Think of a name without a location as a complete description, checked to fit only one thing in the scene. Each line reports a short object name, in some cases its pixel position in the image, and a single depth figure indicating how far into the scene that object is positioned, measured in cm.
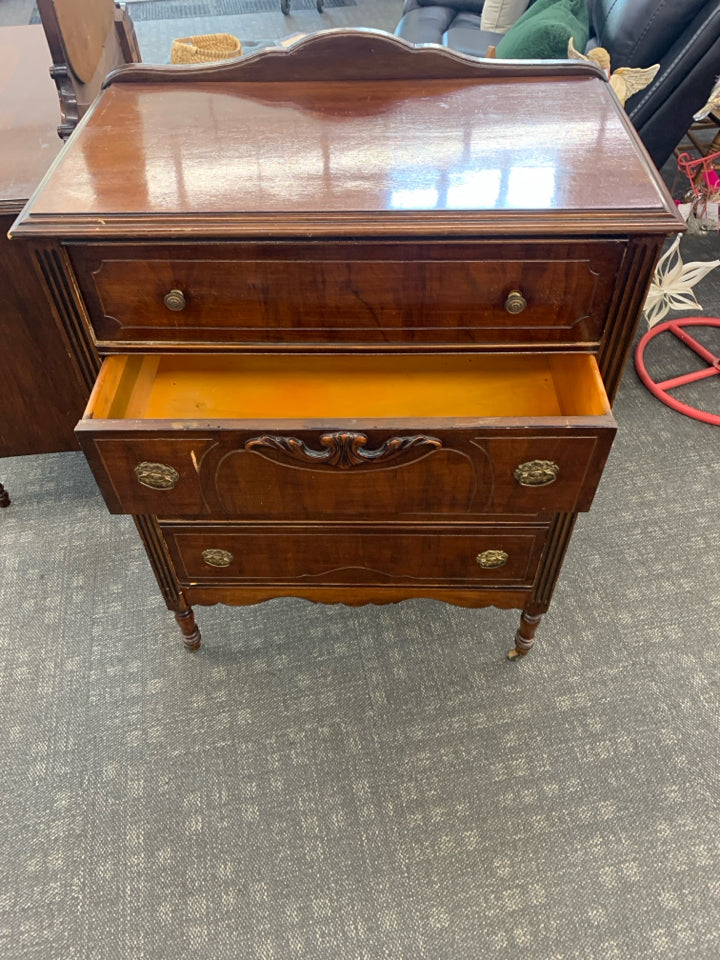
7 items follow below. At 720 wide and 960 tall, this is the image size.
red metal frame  176
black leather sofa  149
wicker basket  150
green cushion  165
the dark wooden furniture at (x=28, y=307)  118
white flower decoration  162
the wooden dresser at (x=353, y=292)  81
